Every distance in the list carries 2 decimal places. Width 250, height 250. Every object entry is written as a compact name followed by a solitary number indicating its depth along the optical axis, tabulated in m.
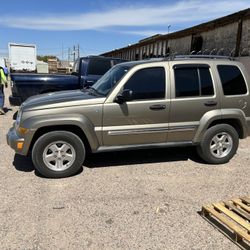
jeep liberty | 5.04
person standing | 10.78
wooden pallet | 3.43
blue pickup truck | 8.91
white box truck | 32.34
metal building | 10.52
